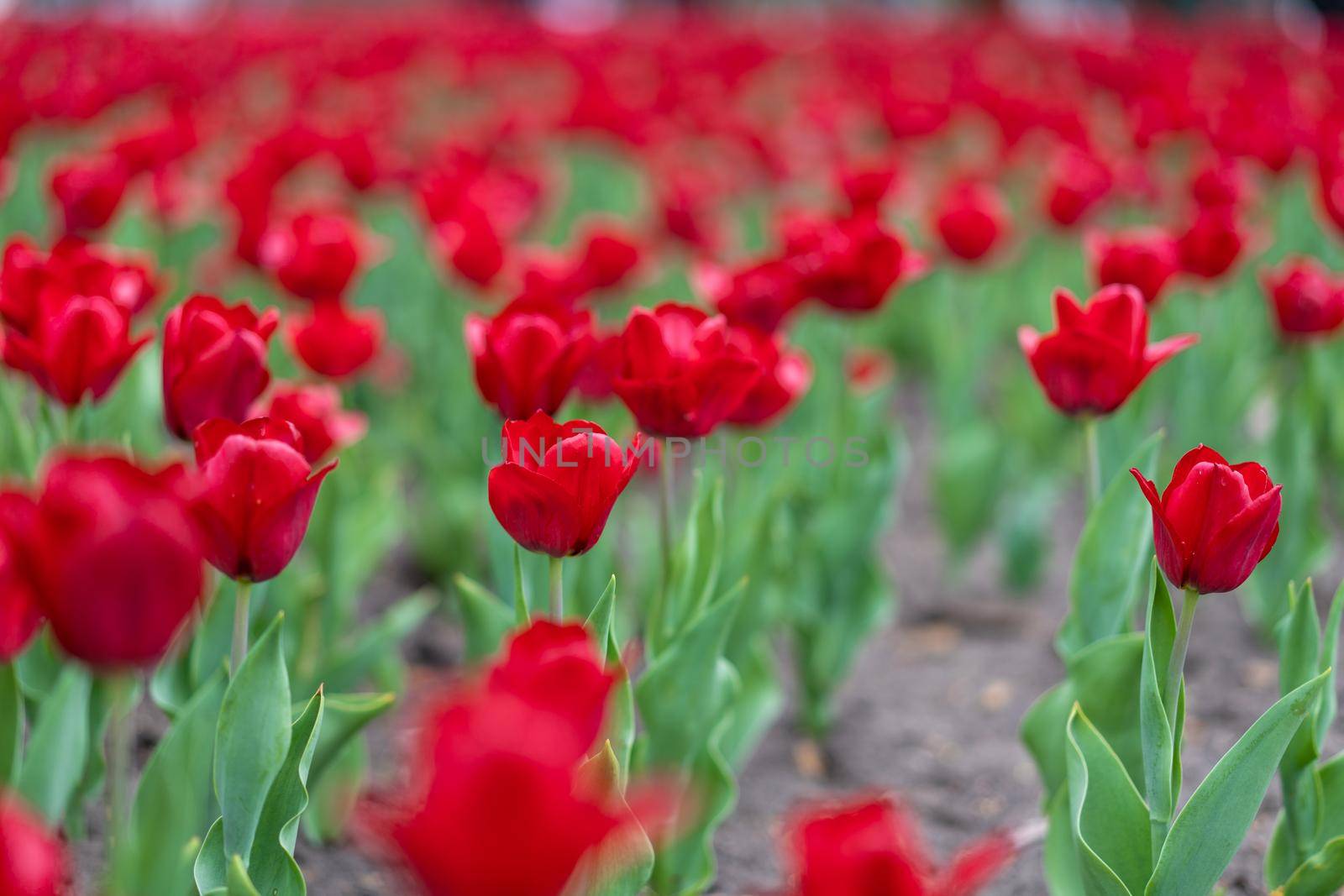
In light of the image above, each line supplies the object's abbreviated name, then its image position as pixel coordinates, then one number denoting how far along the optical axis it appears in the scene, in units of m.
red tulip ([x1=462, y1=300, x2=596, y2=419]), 1.59
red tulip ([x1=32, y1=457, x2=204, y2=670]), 1.30
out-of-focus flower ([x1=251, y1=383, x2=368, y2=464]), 1.60
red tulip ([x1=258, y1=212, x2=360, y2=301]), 1.95
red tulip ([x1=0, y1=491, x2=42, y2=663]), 1.34
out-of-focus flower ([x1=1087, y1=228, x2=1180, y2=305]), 1.81
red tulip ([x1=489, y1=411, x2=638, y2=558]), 1.46
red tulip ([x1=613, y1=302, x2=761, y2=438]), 1.56
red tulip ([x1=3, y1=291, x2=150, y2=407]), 1.58
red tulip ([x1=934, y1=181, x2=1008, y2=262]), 2.25
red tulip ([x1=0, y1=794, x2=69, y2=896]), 1.26
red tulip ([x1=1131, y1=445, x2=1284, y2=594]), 1.46
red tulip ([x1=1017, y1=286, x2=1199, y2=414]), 1.60
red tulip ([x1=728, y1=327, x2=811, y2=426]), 1.66
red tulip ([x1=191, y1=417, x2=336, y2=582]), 1.44
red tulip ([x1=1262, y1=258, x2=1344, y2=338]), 1.82
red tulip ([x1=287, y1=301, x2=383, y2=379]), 1.86
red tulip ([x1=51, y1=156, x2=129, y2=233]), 1.99
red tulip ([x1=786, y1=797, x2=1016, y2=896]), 1.28
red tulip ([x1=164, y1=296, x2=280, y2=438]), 1.55
